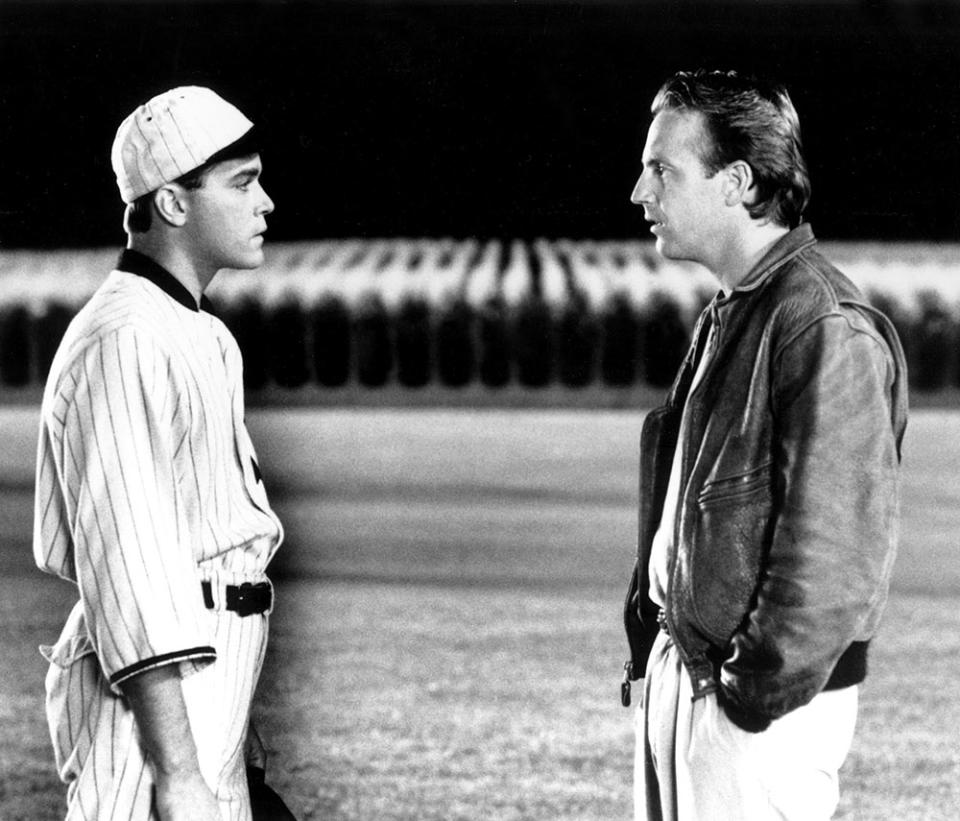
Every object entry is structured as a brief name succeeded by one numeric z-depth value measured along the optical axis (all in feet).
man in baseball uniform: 25.07
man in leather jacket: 25.10
